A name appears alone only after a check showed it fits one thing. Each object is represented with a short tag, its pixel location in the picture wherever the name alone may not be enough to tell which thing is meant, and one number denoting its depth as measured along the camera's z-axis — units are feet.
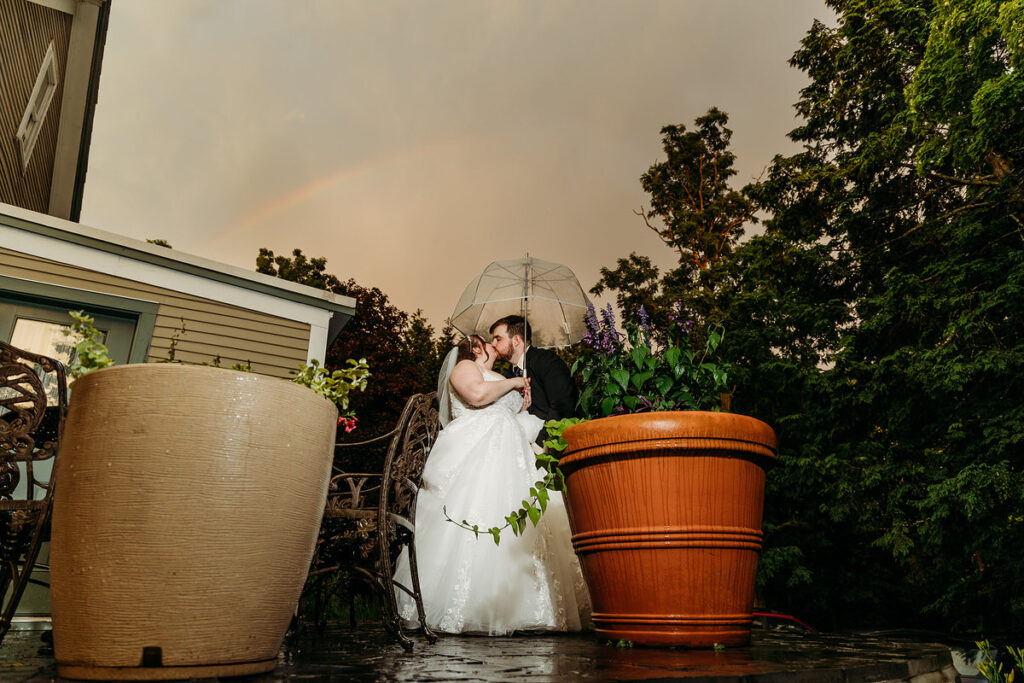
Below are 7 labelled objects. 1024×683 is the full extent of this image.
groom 12.64
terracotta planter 6.63
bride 10.20
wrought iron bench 8.17
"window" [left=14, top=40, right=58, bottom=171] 25.79
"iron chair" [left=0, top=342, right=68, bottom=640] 6.61
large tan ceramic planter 4.45
